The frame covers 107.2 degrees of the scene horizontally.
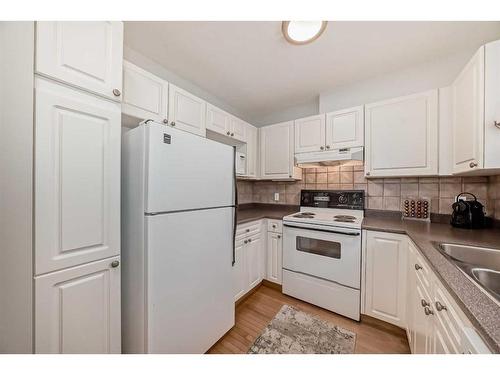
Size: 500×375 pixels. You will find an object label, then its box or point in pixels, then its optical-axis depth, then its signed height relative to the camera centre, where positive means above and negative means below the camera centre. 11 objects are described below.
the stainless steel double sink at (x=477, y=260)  0.83 -0.36
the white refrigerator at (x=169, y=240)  0.98 -0.32
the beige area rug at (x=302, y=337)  1.36 -1.19
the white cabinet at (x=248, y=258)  1.77 -0.75
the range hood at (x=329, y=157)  1.90 +0.34
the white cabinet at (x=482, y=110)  1.06 +0.49
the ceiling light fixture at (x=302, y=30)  1.27 +1.13
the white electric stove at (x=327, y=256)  1.64 -0.66
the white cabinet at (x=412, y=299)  0.62 -0.59
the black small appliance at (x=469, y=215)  1.45 -0.20
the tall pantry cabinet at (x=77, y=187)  0.78 -0.01
